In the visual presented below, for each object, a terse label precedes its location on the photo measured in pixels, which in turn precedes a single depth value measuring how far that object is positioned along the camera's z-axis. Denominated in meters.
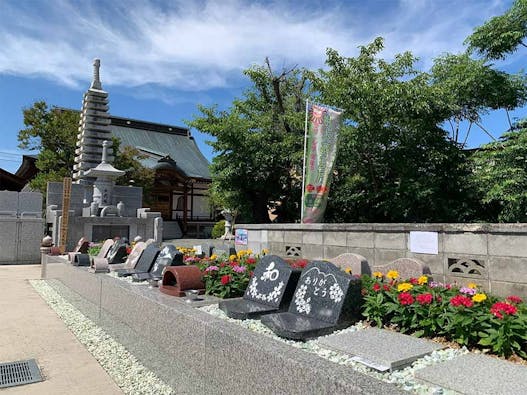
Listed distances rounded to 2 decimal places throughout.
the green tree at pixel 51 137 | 19.59
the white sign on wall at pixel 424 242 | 5.81
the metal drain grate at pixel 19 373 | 3.91
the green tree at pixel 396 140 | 10.31
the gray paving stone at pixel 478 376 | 2.29
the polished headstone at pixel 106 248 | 9.26
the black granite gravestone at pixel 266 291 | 4.13
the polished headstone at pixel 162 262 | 6.35
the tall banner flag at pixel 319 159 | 9.07
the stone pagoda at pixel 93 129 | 17.87
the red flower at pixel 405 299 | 3.48
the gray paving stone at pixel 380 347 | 2.73
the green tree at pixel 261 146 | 13.81
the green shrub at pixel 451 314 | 2.83
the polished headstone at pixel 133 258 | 7.74
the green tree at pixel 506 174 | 8.68
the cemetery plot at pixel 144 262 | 7.02
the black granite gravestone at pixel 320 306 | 3.45
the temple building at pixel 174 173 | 28.77
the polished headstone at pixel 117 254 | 8.62
